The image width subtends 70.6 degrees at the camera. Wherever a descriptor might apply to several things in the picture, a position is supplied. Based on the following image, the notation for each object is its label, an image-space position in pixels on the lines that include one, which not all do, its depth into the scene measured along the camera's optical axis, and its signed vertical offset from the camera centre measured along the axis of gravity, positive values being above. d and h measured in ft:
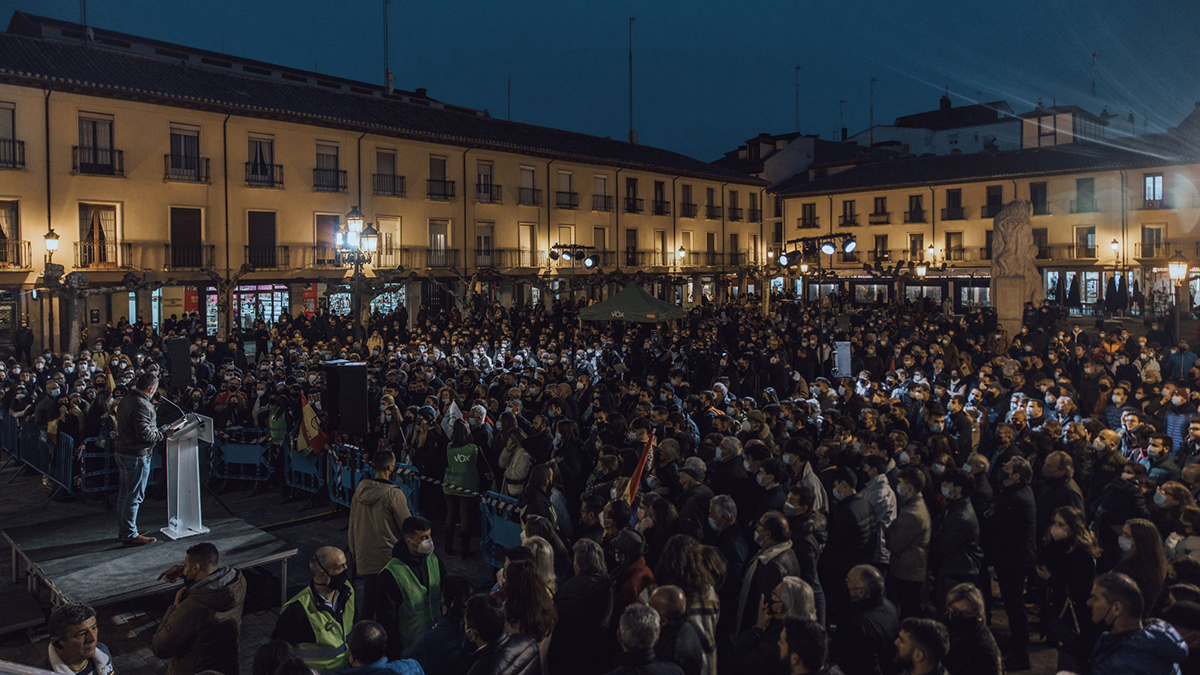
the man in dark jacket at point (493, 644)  12.98 -5.02
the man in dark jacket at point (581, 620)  15.48 -5.50
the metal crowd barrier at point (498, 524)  25.78 -6.29
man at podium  26.35 -3.83
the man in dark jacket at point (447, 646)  14.33 -5.55
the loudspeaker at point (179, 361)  40.55 -1.74
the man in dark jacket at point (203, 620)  15.01 -5.32
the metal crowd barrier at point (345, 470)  33.70 -5.92
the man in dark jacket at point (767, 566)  16.58 -4.89
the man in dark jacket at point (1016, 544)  20.74 -5.61
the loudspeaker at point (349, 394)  31.09 -2.61
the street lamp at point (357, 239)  43.14 +4.34
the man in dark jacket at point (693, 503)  19.88 -4.51
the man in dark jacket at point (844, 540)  19.65 -5.18
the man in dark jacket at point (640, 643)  12.80 -4.89
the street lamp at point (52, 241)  68.33 +6.91
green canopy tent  63.16 +0.83
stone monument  67.51 +4.27
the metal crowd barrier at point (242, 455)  37.88 -5.91
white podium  26.66 -4.91
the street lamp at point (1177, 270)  52.72 +2.81
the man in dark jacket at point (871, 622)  14.84 -5.37
